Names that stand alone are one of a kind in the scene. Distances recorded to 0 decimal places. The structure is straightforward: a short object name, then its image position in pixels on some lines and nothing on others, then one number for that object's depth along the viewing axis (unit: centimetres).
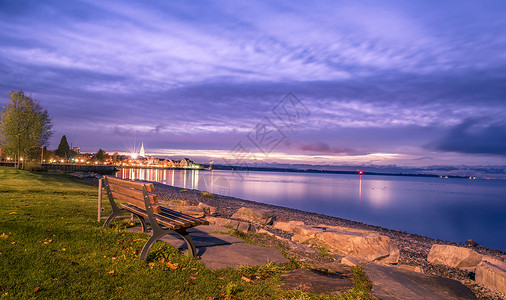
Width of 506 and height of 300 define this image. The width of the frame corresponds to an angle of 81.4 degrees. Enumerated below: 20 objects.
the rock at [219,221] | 973
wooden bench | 484
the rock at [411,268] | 701
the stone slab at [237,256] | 520
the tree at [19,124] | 3609
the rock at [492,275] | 561
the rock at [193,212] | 1084
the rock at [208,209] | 1390
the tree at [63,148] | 9719
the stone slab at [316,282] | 426
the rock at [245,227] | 912
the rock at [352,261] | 556
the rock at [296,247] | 732
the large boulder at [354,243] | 790
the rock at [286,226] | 1118
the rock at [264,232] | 866
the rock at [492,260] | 696
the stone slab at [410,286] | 413
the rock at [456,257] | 888
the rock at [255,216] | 1372
